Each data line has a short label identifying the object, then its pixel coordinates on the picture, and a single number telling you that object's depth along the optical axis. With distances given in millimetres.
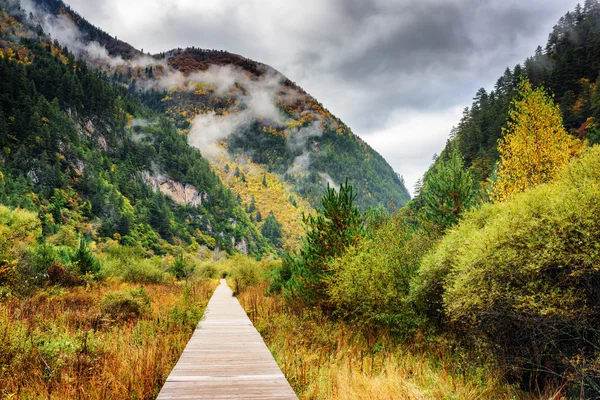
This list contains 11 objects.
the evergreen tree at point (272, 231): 137875
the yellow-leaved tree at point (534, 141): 16609
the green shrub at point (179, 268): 33831
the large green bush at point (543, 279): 5082
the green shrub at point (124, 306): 10648
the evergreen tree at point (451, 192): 15773
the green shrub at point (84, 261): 19016
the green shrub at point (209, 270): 43931
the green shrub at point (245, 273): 24047
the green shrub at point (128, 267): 24427
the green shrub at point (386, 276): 9195
